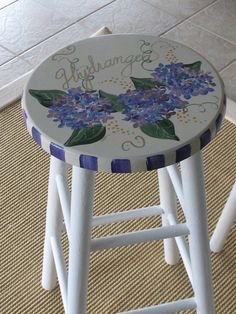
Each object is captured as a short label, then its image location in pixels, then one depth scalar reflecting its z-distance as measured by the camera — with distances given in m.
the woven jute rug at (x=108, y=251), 1.19
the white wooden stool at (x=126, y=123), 0.72
